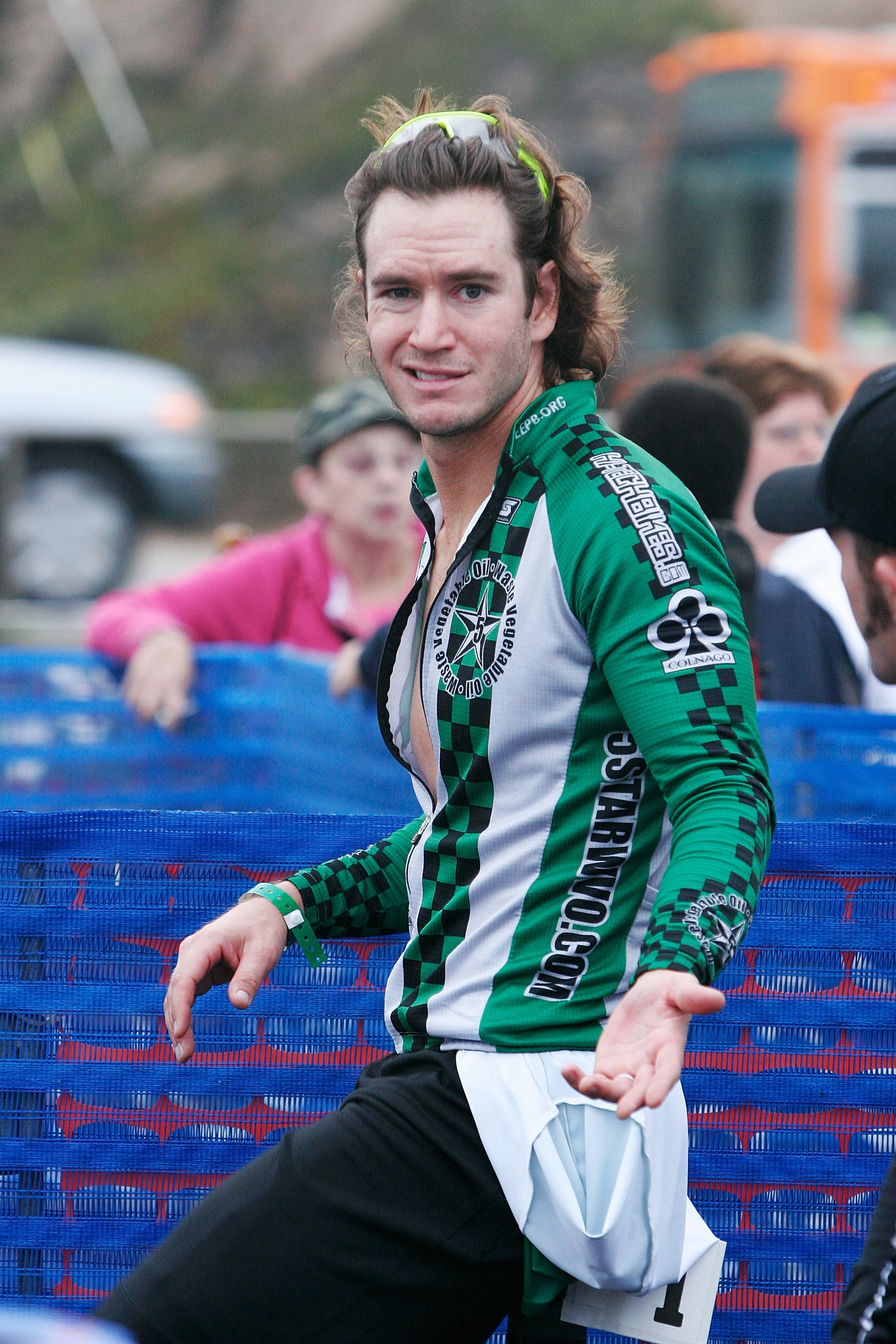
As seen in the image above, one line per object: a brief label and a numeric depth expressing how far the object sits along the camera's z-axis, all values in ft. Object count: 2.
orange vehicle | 93.09
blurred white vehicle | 85.61
